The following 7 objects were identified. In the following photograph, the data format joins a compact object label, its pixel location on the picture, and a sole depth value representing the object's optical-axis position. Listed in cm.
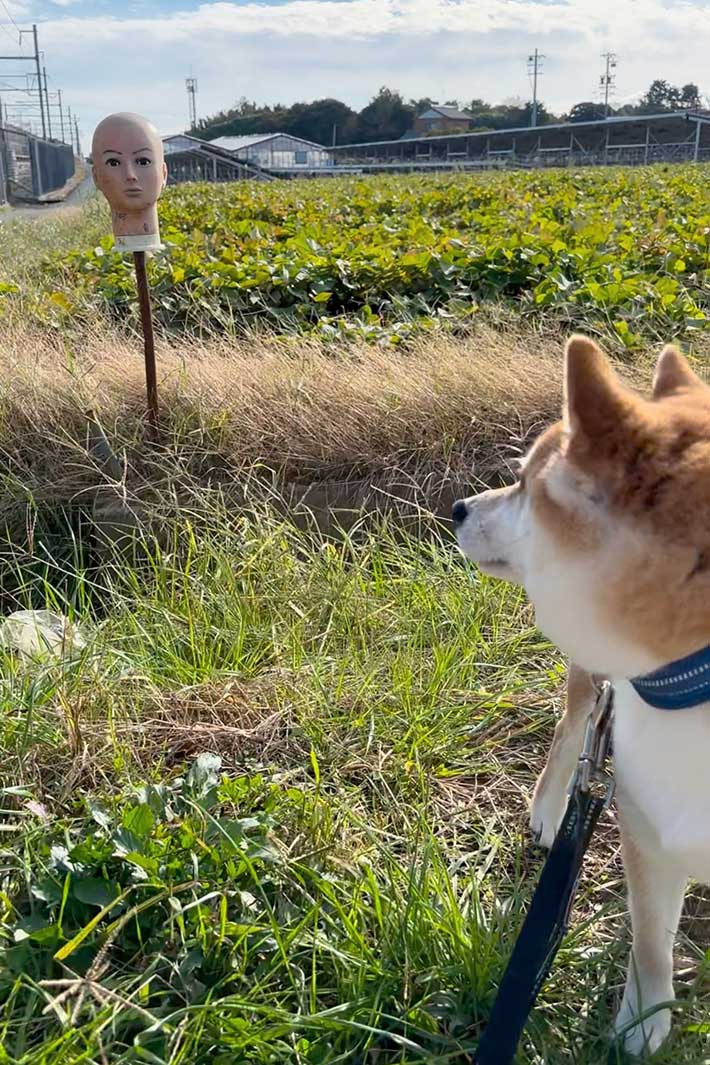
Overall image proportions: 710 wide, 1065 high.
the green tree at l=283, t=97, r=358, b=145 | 7506
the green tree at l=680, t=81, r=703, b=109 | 6962
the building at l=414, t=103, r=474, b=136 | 7288
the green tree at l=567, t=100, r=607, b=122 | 7581
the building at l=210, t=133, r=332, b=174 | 5216
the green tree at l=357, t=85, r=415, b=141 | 7700
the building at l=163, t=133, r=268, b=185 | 3781
